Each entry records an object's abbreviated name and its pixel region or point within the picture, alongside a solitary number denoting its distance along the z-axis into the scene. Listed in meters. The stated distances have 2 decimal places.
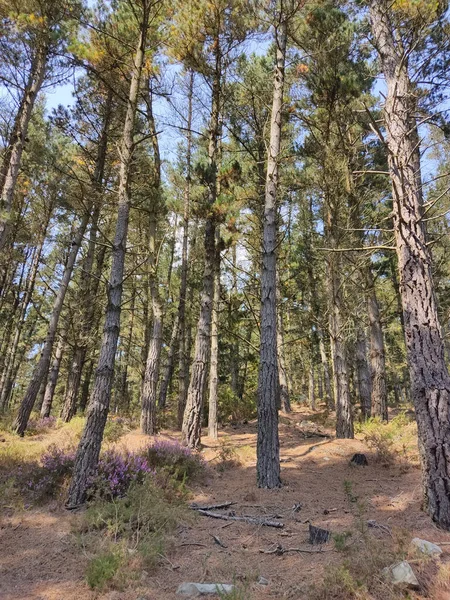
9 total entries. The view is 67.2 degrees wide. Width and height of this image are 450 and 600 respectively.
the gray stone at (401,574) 2.58
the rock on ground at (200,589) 2.87
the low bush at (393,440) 7.71
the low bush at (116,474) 5.00
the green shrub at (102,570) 3.00
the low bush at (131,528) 3.22
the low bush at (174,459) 6.75
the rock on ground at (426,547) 2.97
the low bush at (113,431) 9.15
